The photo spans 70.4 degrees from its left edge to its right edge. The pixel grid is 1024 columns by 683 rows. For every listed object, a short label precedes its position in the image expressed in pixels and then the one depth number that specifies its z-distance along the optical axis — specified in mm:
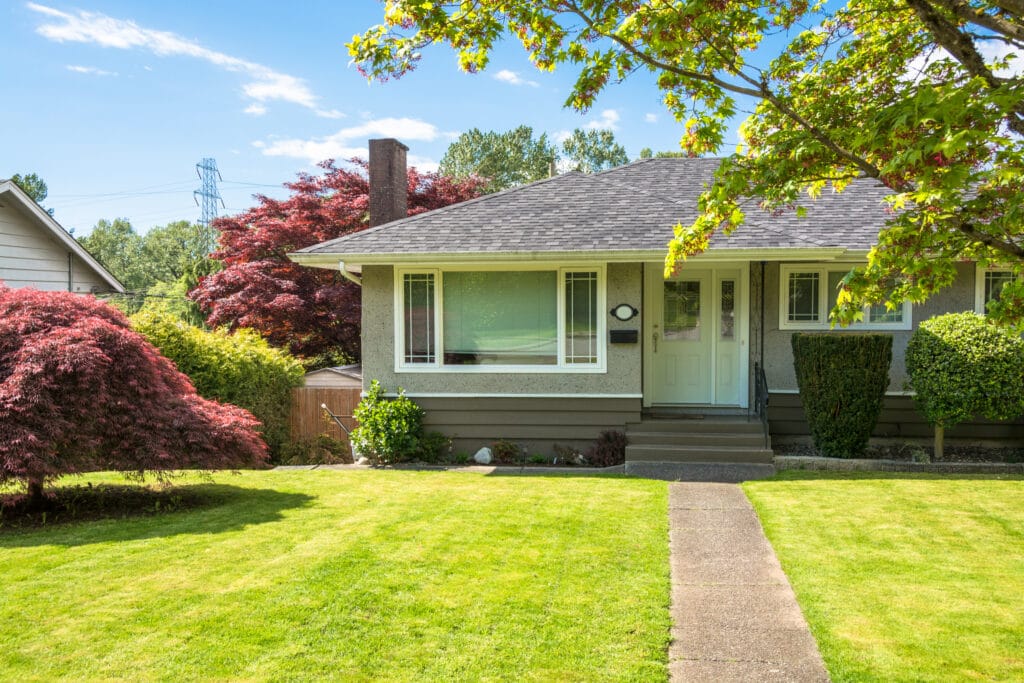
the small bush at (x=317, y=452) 11125
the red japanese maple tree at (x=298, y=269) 16672
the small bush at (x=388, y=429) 9938
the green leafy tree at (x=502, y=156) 38125
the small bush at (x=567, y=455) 9992
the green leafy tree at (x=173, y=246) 63000
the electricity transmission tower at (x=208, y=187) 59656
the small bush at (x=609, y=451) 9773
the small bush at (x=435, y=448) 10180
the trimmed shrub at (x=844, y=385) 9039
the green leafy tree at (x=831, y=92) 3701
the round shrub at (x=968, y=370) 8758
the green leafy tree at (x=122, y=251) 64438
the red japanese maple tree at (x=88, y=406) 6426
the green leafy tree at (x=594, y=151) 41594
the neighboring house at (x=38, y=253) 12117
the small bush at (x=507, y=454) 10094
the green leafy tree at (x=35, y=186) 47759
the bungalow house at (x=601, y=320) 9930
